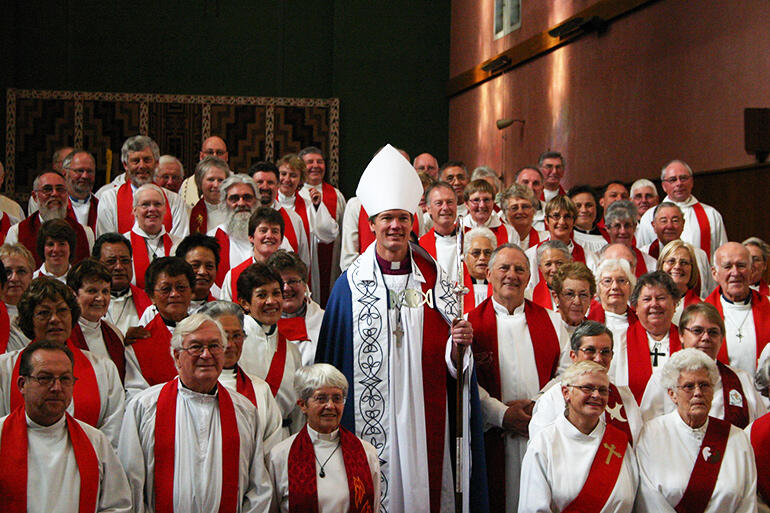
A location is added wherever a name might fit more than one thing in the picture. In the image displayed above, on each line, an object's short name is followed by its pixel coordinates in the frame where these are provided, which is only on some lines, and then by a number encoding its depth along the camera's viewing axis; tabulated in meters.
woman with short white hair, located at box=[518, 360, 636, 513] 4.32
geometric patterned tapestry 13.03
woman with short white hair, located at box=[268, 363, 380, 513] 4.25
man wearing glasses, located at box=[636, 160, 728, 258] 7.78
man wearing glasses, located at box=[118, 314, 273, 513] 4.13
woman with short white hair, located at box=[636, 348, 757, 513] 4.43
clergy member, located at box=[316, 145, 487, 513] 4.70
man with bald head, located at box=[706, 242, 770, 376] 5.81
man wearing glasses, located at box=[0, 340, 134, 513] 3.87
